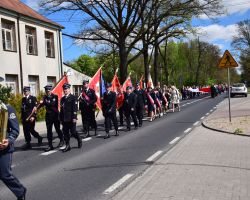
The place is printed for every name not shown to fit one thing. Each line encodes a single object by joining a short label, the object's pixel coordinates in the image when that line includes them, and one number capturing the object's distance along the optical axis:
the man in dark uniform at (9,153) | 5.58
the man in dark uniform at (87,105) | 14.90
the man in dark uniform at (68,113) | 11.44
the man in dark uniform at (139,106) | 18.06
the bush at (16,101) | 23.12
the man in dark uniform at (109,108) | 14.43
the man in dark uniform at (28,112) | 12.49
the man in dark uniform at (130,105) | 16.72
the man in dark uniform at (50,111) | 11.94
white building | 26.91
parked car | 50.28
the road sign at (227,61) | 17.27
